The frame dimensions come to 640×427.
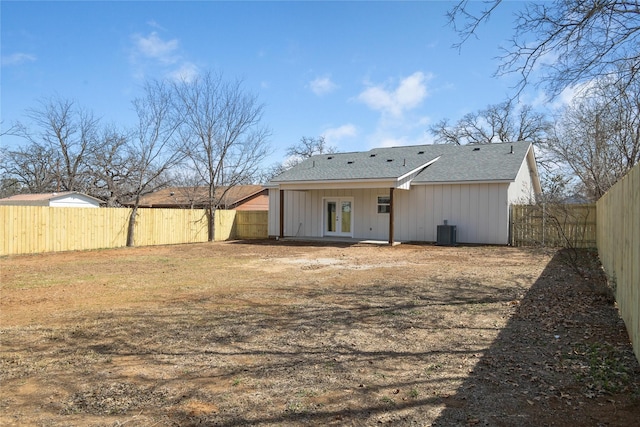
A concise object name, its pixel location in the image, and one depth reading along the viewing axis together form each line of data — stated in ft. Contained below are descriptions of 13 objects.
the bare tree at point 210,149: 79.10
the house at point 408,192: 60.75
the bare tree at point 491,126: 124.33
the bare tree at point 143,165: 64.08
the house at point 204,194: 112.47
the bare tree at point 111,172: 85.56
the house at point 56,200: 69.51
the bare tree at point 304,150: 161.27
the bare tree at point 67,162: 95.55
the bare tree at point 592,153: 60.95
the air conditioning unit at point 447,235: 60.54
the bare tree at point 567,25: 19.27
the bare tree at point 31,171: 98.73
